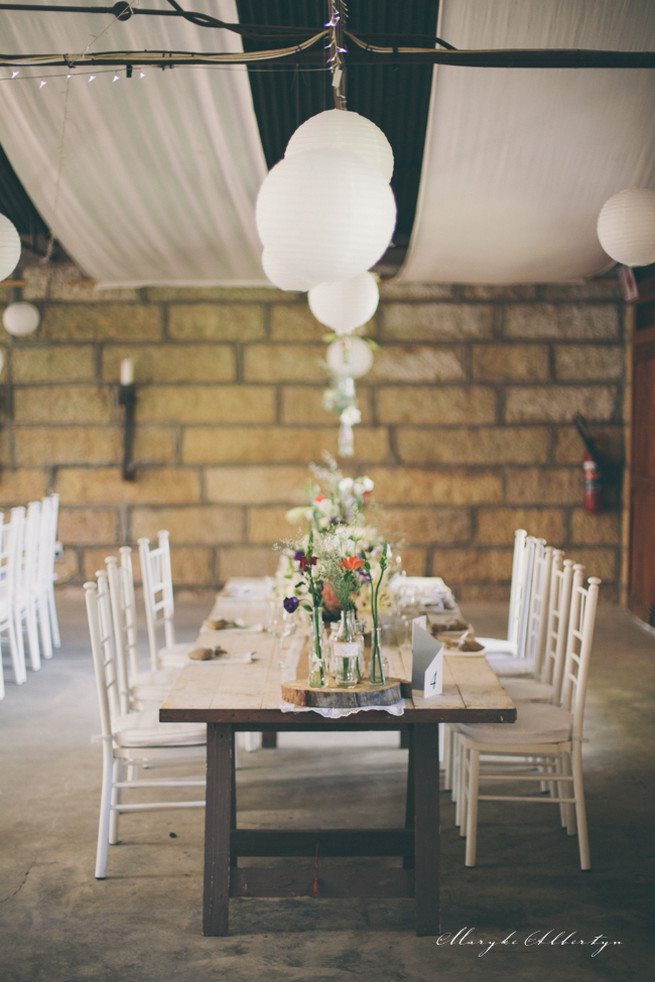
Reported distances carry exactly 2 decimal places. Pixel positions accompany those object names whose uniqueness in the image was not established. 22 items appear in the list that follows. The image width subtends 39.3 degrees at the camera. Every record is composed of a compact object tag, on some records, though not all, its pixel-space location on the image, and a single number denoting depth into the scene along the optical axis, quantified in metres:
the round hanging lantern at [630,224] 4.49
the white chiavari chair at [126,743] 3.04
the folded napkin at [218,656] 3.12
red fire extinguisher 7.39
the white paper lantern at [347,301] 4.32
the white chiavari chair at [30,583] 5.52
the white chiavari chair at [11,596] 5.20
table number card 2.65
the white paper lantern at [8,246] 3.56
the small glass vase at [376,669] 2.65
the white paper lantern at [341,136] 2.83
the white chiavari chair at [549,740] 3.11
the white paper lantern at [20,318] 7.08
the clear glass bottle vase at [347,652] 2.65
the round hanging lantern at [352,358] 6.44
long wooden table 2.58
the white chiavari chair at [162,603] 4.11
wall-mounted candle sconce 7.42
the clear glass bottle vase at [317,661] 2.65
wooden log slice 2.57
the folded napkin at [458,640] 3.34
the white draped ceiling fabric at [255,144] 4.46
